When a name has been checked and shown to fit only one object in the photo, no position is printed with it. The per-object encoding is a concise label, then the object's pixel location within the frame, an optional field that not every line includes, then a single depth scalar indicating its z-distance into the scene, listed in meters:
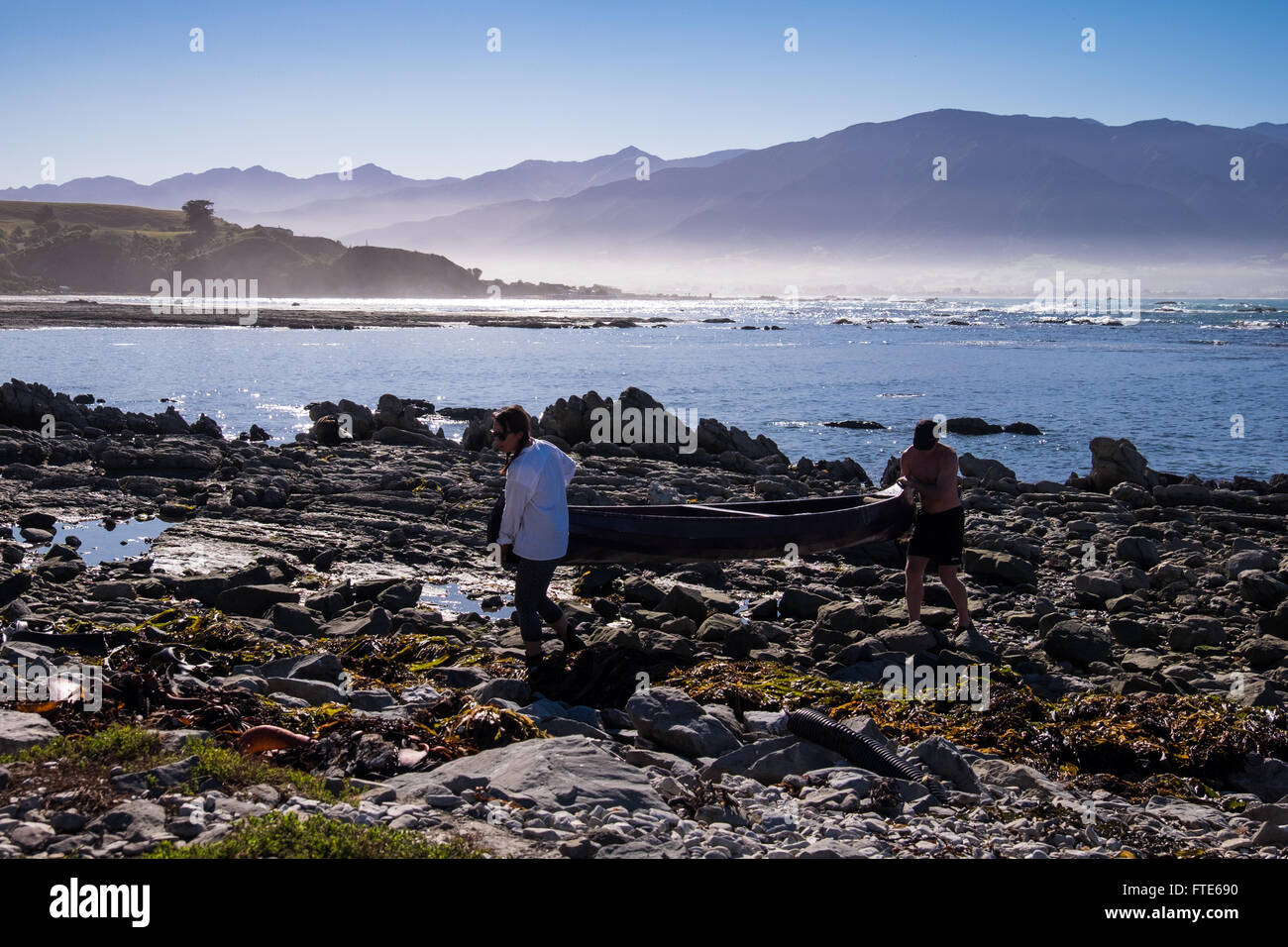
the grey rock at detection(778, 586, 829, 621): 11.91
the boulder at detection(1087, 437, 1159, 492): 21.42
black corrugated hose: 6.86
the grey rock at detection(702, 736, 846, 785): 6.88
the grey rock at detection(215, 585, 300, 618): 11.04
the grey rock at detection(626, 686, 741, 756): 7.39
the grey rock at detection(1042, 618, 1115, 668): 10.45
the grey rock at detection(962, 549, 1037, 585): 13.43
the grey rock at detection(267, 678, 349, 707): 8.06
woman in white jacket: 8.72
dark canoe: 12.65
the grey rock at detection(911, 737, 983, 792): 6.84
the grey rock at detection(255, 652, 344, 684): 8.56
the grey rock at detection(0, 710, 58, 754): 5.89
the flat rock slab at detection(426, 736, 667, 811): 5.91
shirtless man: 10.60
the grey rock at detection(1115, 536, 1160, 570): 14.77
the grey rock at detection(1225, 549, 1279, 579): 13.57
